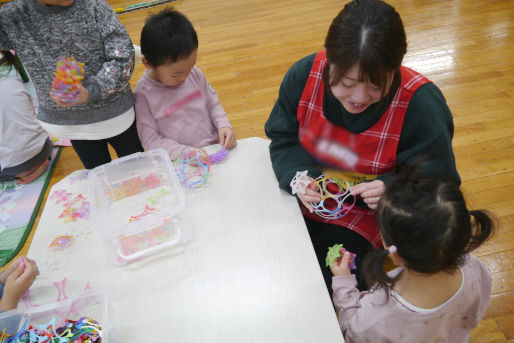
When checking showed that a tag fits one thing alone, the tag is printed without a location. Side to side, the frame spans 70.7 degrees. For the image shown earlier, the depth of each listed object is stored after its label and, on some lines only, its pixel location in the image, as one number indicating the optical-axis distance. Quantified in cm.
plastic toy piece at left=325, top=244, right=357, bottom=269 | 97
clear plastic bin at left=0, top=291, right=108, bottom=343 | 73
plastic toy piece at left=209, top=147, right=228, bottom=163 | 112
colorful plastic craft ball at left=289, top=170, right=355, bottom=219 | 96
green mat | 183
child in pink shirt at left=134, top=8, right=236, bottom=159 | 115
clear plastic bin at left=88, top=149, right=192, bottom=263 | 90
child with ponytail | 70
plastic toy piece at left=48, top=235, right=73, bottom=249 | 95
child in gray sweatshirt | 106
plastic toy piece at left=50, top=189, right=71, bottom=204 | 108
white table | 75
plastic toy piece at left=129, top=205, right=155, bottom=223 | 97
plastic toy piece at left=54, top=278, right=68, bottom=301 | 85
